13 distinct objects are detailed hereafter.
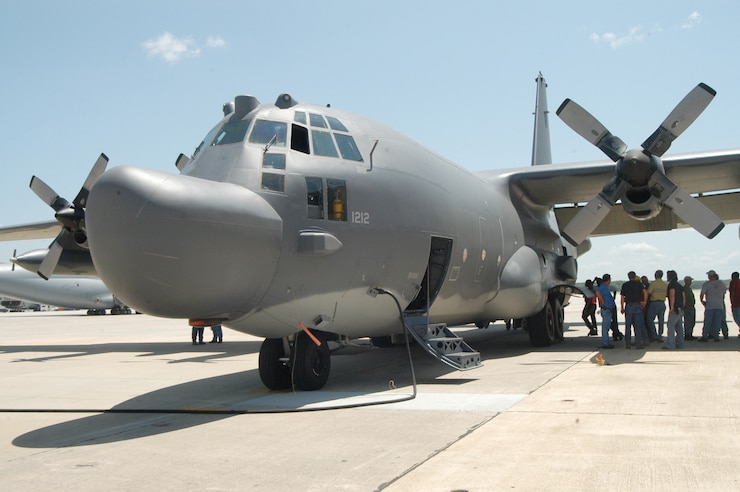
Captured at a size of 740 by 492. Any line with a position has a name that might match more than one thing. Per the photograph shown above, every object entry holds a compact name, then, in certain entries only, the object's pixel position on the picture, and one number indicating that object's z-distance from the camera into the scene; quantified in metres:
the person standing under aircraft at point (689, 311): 16.19
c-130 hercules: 6.87
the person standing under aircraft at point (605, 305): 14.58
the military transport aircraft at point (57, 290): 45.03
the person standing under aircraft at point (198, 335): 19.45
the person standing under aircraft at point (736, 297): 15.53
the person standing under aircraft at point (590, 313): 19.42
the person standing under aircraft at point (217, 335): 19.92
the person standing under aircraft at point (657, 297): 14.03
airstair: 10.02
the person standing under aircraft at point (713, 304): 15.42
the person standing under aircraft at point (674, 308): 13.72
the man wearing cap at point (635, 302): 13.90
